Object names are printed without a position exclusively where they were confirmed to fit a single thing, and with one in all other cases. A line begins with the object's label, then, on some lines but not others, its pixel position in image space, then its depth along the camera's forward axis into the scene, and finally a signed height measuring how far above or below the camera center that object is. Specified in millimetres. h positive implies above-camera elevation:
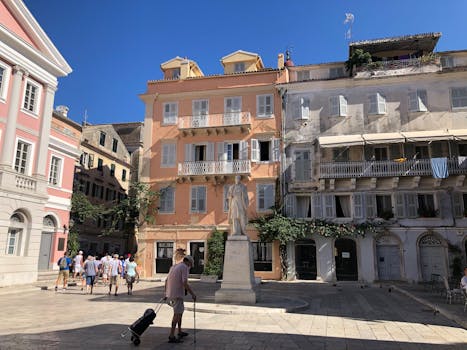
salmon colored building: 26906 +6673
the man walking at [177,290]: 7281 -766
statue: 12742 +1378
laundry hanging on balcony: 22969 +4922
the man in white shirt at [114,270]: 15781 -856
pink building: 18892 +5855
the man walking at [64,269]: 17458 -923
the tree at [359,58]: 26516 +13046
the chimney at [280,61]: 28812 +13923
